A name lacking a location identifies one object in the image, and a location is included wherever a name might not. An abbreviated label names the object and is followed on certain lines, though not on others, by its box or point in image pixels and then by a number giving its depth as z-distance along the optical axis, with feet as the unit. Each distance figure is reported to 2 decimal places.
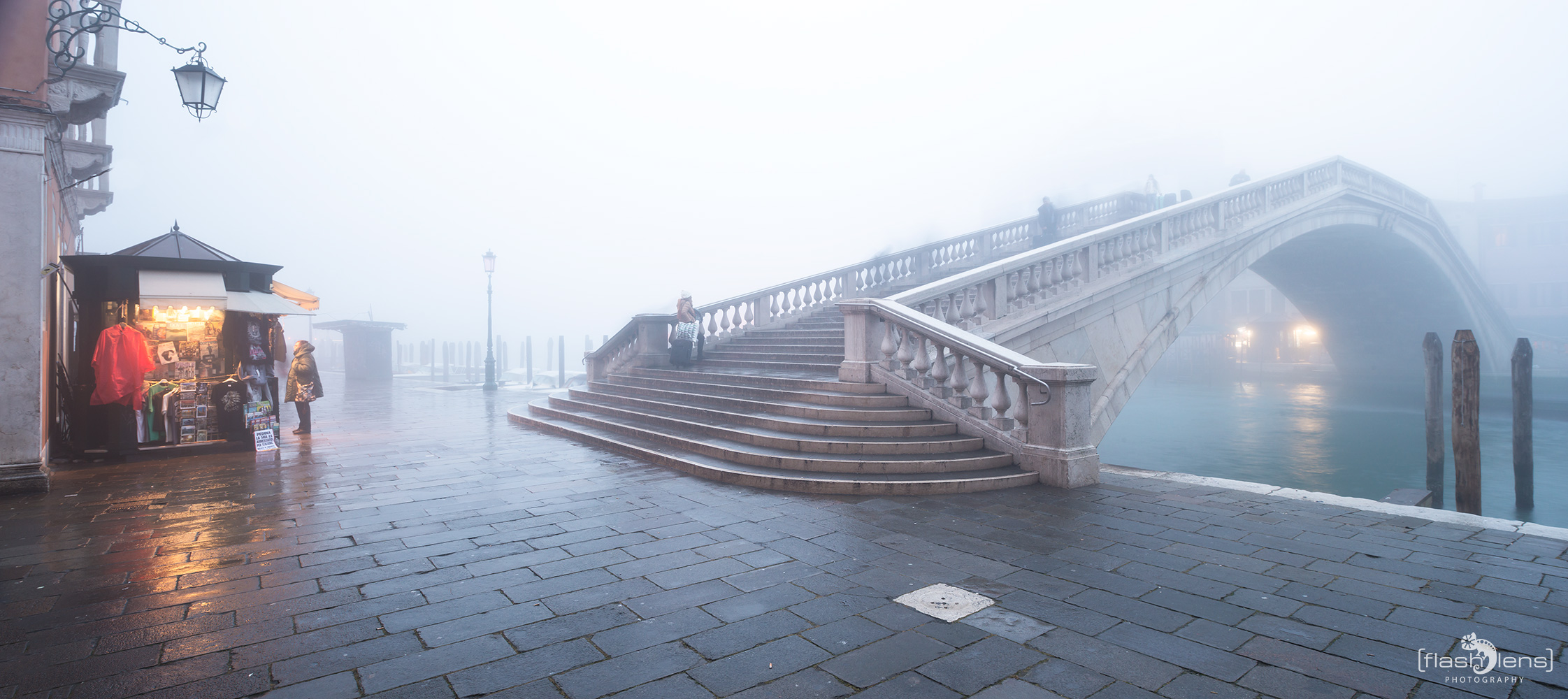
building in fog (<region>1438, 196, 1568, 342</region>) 164.45
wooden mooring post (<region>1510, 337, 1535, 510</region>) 41.63
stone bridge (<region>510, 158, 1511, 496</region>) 21.20
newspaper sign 28.89
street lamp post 68.50
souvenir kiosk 26.45
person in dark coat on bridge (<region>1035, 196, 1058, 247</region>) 59.62
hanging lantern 23.70
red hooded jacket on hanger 26.03
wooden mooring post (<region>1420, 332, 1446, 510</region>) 41.96
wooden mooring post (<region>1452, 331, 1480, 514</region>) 30.99
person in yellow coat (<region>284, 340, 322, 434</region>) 35.63
